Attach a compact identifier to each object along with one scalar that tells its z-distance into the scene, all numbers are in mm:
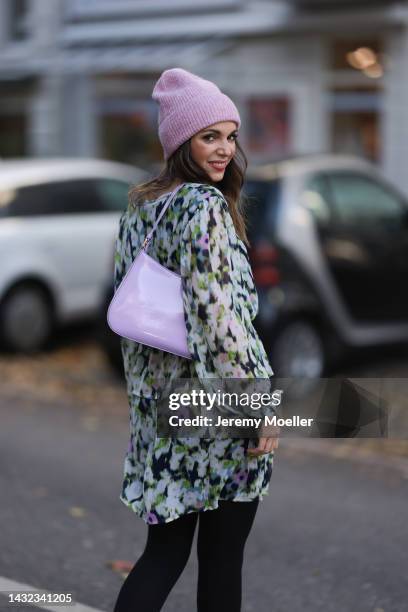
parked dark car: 12720
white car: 16418
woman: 4595
